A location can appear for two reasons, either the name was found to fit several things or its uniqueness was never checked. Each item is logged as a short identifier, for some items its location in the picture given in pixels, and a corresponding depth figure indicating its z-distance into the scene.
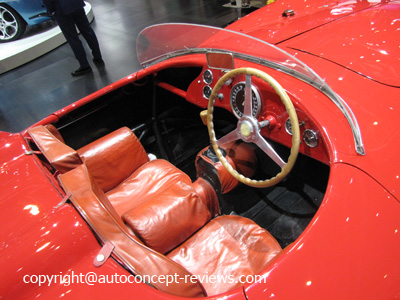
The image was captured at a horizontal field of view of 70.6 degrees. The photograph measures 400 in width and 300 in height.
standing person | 3.89
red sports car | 0.90
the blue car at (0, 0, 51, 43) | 5.14
